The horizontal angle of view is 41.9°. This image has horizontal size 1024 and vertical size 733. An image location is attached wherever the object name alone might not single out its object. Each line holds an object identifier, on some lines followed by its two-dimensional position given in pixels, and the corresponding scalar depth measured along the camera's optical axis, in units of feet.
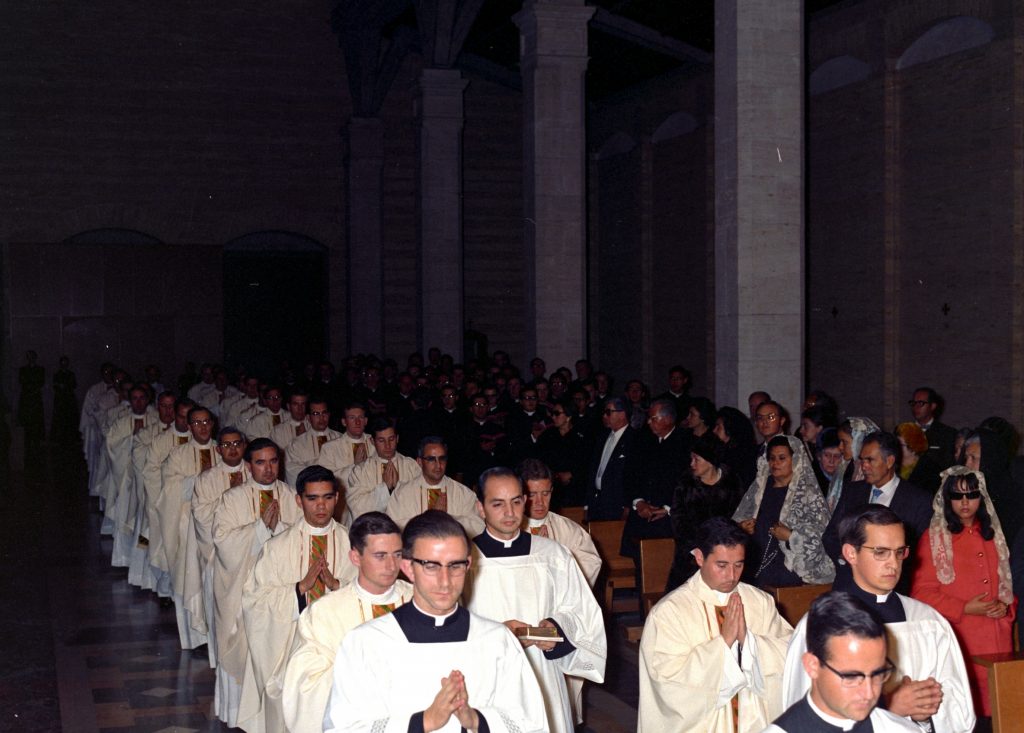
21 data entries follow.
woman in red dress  20.71
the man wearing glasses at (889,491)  21.88
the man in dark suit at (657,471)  29.84
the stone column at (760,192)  35.63
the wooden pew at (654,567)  27.66
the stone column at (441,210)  68.59
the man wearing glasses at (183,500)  32.22
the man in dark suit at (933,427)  33.68
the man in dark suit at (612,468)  31.65
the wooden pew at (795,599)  22.44
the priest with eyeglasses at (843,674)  11.97
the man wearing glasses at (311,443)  39.45
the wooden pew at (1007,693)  17.95
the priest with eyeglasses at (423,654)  14.14
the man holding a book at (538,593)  19.44
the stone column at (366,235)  86.38
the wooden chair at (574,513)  33.81
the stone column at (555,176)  52.65
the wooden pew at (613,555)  31.32
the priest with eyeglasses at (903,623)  15.74
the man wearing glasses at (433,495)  28.68
